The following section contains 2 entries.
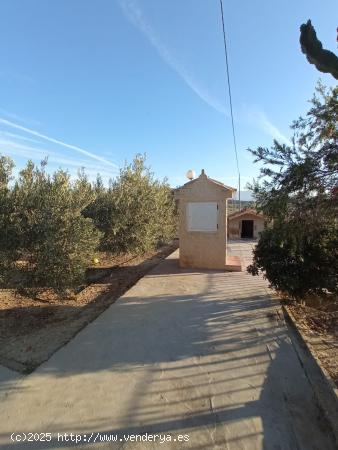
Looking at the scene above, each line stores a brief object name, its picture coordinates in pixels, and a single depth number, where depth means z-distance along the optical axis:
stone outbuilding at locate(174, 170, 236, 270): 9.36
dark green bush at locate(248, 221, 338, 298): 5.33
